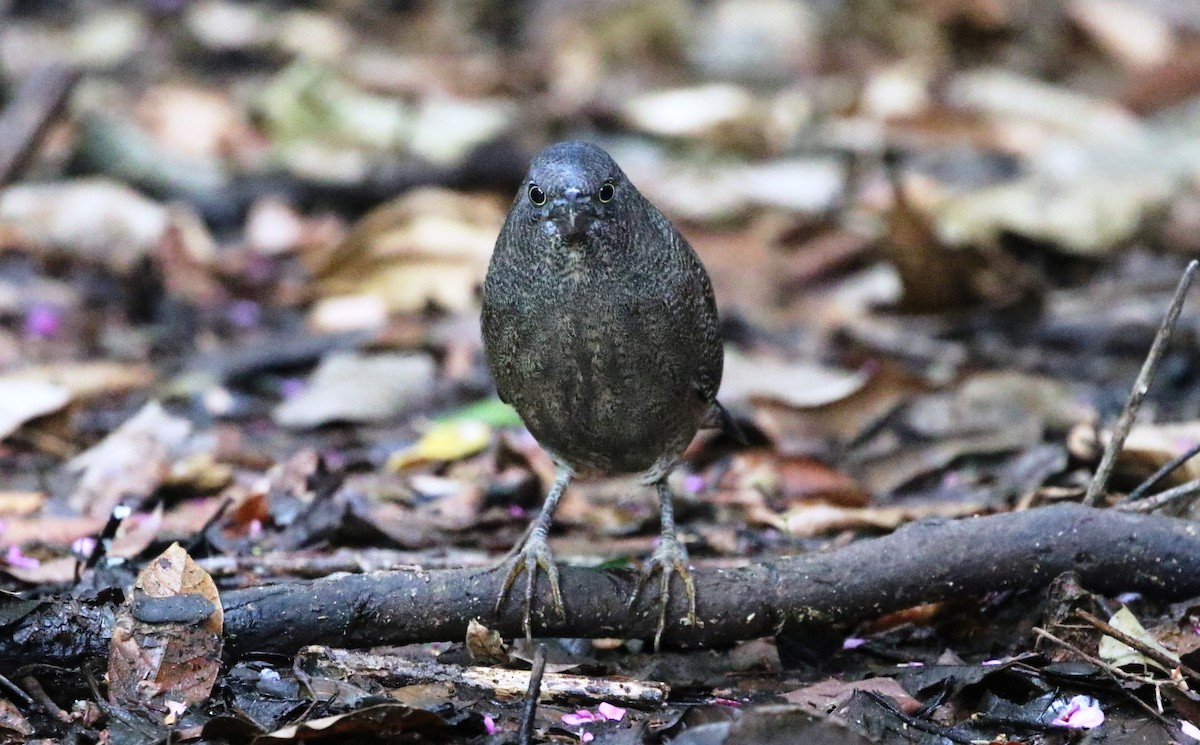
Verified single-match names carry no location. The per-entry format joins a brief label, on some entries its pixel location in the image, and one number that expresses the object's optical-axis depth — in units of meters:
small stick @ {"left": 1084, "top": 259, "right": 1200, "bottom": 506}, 7.19
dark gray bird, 7.62
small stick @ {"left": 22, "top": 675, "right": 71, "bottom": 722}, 6.23
